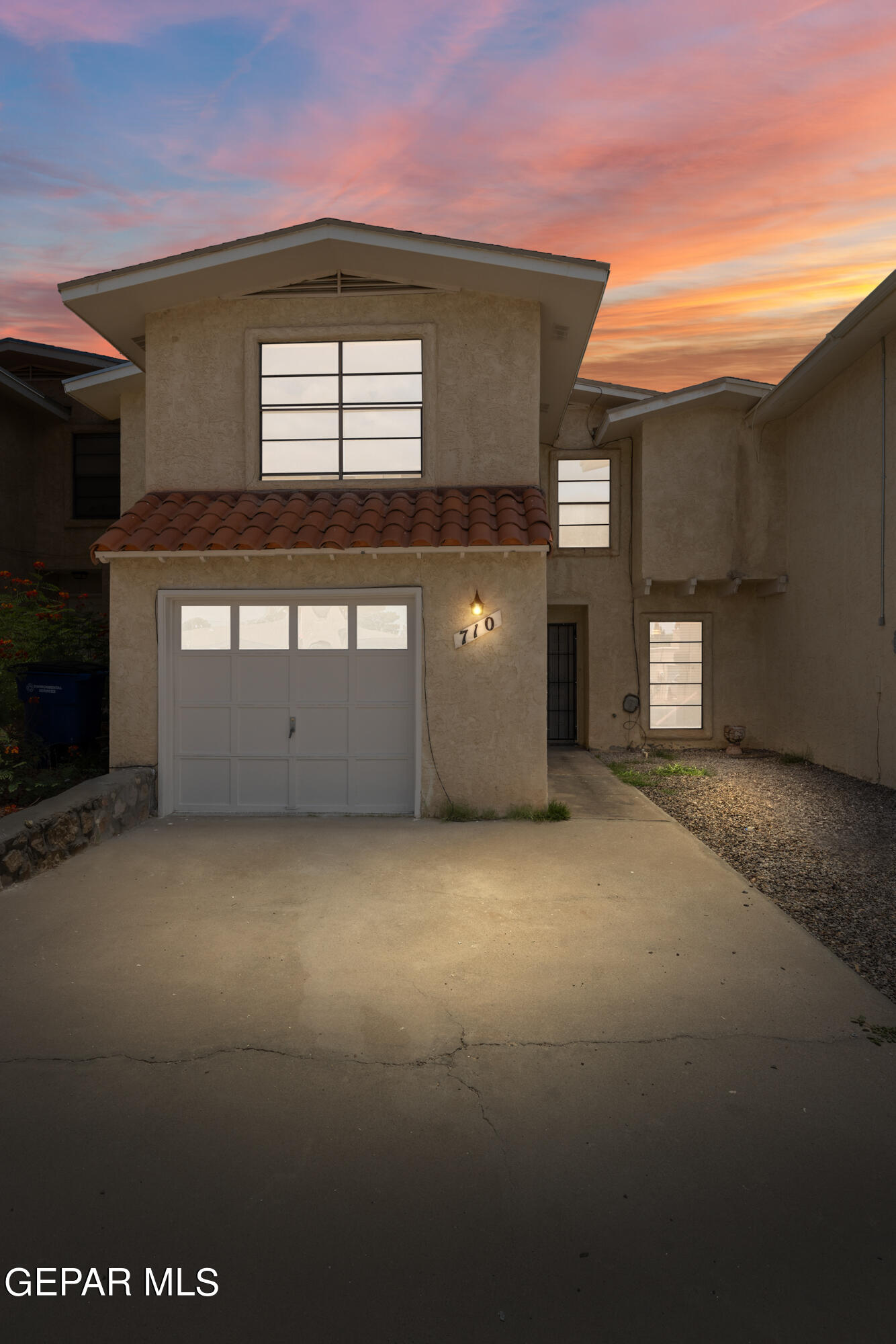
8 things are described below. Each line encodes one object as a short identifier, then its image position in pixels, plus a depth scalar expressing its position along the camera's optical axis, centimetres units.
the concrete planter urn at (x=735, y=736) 1425
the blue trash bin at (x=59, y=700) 917
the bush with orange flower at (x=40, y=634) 925
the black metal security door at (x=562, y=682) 1534
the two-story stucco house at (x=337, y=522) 823
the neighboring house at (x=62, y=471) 1558
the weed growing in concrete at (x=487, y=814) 851
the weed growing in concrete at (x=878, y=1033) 385
